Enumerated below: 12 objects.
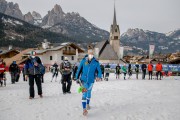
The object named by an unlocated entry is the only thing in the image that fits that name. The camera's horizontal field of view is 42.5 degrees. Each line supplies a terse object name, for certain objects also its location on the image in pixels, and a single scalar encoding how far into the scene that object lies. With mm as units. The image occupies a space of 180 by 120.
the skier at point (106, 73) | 22502
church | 79938
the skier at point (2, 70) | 15369
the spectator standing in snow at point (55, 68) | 21812
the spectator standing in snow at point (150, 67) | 23578
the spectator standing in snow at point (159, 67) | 22797
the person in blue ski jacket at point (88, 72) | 6840
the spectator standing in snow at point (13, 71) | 19688
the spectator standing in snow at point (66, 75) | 11227
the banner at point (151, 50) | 30531
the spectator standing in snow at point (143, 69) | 24359
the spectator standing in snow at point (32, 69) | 9398
